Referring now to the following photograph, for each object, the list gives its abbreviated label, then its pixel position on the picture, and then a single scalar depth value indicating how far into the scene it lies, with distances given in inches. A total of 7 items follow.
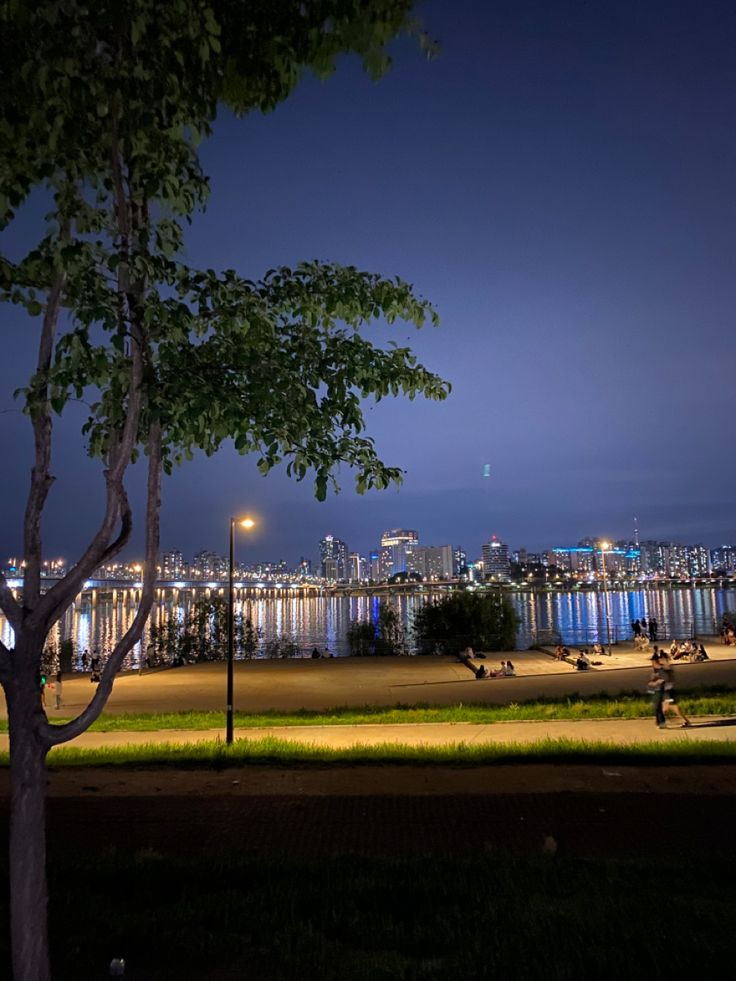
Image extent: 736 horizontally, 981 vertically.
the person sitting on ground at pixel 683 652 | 1346.0
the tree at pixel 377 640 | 1971.0
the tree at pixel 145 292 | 177.8
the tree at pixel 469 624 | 1855.3
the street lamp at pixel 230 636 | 631.2
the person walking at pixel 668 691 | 652.1
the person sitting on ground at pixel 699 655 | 1328.7
